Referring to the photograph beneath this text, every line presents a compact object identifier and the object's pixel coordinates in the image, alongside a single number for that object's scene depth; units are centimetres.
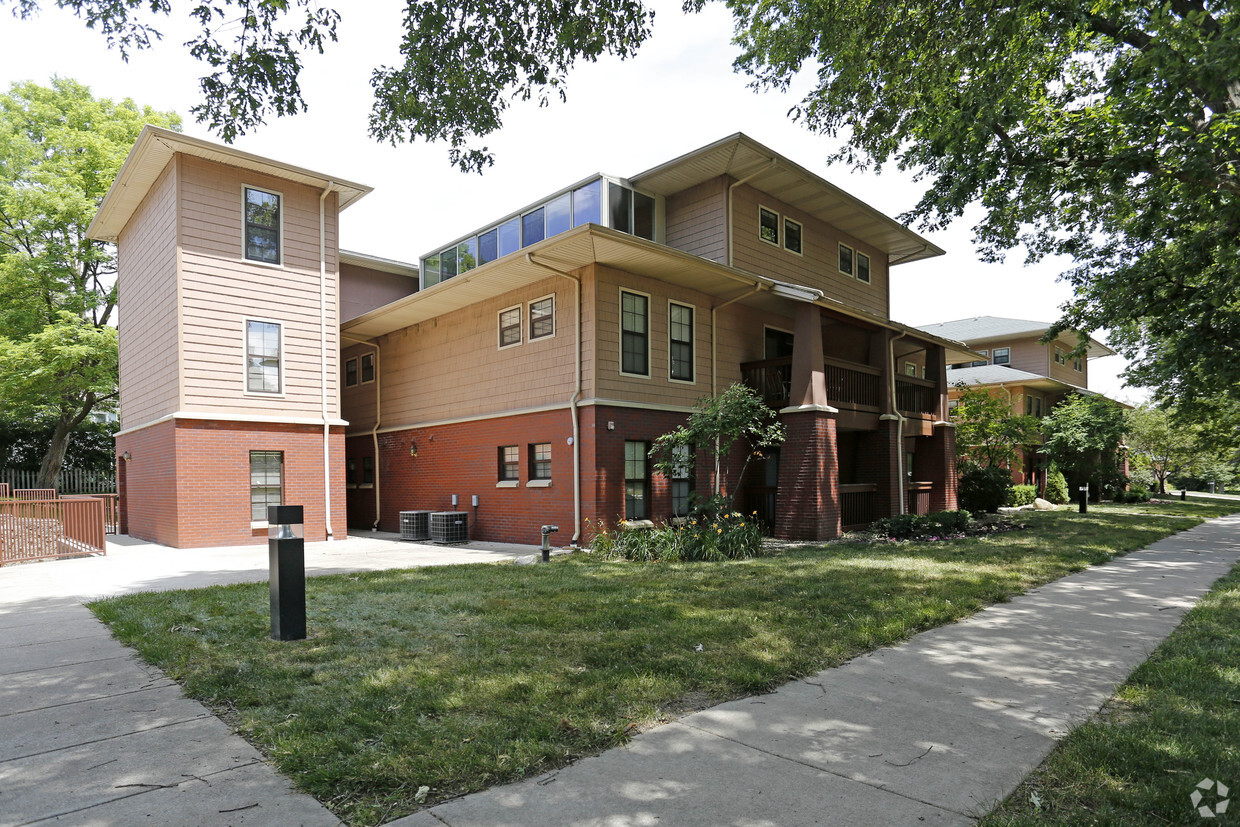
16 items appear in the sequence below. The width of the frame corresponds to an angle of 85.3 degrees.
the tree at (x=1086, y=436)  2638
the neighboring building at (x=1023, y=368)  3064
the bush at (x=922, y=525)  1457
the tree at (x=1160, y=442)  3362
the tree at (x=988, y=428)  2152
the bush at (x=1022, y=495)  2602
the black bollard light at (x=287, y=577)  570
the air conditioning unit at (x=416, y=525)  1641
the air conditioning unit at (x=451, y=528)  1544
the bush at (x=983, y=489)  2105
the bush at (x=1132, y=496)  3084
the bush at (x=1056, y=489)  2847
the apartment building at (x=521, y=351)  1384
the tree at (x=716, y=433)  1254
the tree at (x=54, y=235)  2212
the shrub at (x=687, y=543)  1159
